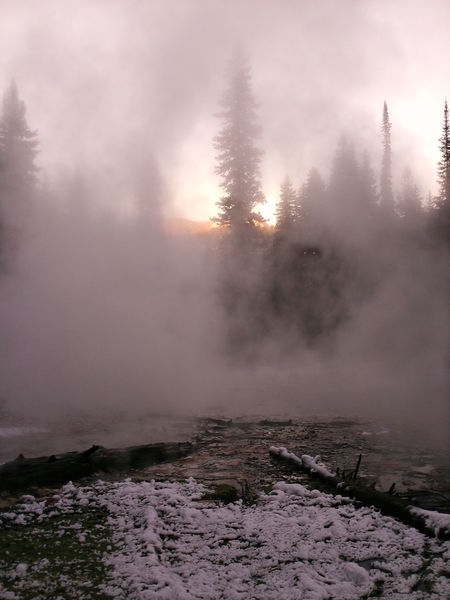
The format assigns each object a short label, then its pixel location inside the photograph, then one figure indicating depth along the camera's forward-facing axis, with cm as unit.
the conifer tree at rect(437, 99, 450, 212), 1752
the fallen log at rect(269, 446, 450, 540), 351
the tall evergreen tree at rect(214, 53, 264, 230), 1922
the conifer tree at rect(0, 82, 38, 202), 1213
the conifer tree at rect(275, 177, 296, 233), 2178
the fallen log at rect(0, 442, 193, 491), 461
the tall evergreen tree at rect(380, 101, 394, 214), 2482
